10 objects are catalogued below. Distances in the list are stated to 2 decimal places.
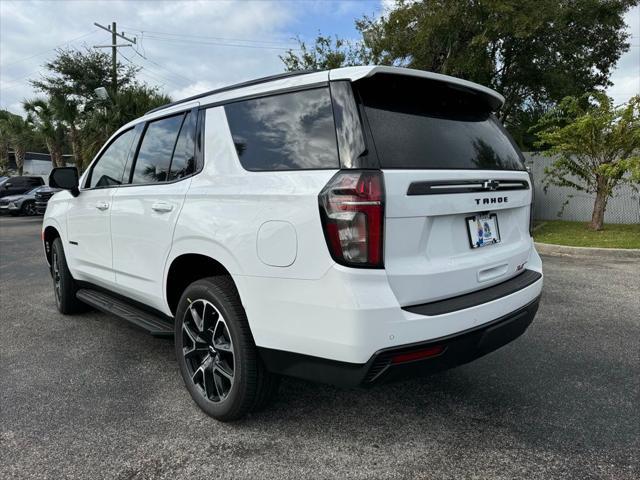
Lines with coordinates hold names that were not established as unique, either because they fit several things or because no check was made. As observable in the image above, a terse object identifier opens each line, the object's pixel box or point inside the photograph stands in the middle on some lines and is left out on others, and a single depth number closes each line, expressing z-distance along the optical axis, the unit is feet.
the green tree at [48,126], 78.48
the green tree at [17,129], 93.86
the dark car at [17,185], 68.95
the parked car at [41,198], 65.46
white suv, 6.72
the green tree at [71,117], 71.77
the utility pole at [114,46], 83.24
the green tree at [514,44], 44.91
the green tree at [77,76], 85.05
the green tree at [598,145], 31.17
